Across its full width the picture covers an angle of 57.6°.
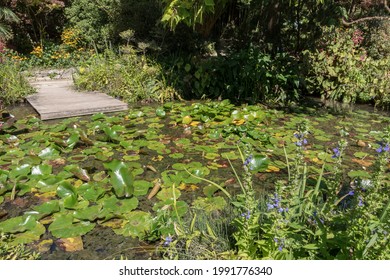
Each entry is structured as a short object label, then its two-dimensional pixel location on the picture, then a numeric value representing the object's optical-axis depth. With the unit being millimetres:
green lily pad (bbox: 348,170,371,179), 3442
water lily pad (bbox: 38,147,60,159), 3727
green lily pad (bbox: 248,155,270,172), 3424
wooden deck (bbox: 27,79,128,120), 5305
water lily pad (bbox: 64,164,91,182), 3244
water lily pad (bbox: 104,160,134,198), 2951
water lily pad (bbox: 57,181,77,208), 2932
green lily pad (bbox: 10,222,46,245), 2436
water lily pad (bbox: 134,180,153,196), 3063
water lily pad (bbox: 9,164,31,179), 3233
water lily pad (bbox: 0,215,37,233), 2525
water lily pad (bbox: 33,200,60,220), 2729
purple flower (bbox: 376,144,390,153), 1864
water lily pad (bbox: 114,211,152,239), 2556
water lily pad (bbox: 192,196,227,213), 2866
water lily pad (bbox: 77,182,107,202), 2951
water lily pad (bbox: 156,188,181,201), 3013
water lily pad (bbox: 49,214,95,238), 2520
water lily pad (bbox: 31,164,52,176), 3305
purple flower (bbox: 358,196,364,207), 1833
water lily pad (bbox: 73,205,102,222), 2664
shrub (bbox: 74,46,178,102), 6469
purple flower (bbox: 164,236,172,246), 2111
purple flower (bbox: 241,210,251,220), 1931
